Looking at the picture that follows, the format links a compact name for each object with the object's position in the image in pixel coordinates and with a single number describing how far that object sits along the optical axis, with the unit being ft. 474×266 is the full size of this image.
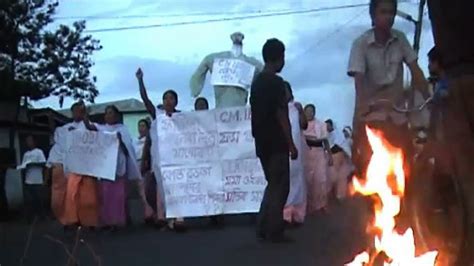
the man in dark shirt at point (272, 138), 33.96
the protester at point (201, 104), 46.55
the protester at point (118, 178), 46.03
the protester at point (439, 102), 16.55
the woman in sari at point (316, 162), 48.24
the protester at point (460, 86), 14.98
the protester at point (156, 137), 45.33
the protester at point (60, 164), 47.24
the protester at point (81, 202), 45.39
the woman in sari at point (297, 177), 41.60
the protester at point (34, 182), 65.21
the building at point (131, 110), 172.76
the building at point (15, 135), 80.94
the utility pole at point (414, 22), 47.11
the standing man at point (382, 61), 22.81
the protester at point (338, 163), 59.22
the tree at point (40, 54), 107.24
